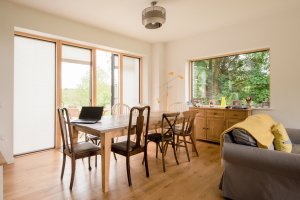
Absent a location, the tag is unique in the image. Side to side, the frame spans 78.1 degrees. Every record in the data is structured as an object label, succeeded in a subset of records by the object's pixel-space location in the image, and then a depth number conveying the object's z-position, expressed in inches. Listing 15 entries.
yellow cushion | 81.7
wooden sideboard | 147.7
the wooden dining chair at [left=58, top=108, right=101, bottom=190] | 86.5
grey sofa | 62.8
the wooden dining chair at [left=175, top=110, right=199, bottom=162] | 118.6
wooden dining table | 83.4
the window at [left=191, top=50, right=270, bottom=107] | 154.4
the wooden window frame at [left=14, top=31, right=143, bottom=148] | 141.8
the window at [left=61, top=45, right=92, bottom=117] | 156.0
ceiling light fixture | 109.5
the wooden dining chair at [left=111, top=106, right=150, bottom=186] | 90.7
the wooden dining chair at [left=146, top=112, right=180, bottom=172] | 108.1
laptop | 106.9
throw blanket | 74.3
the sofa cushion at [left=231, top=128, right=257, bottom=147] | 73.8
